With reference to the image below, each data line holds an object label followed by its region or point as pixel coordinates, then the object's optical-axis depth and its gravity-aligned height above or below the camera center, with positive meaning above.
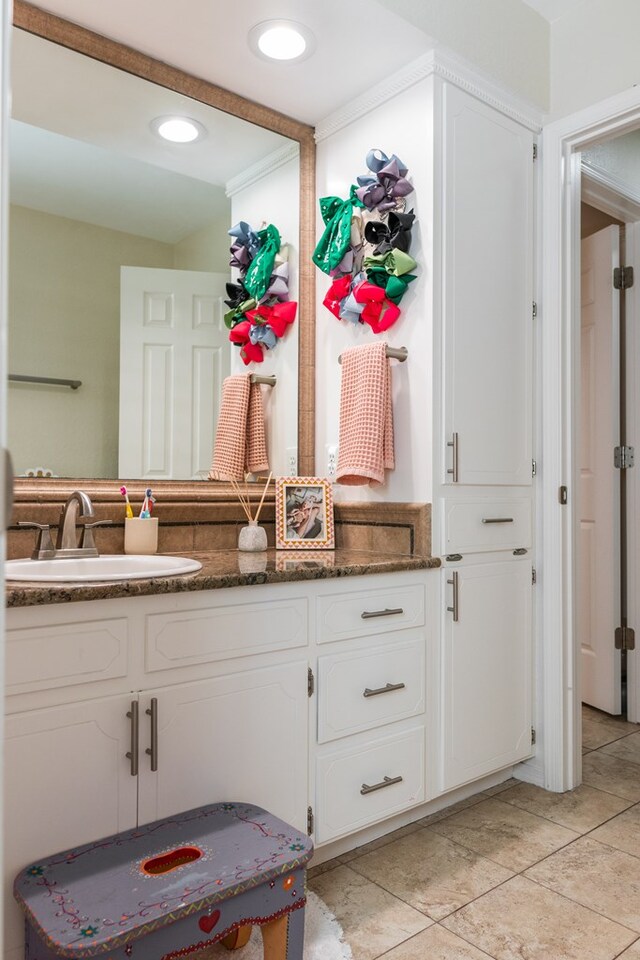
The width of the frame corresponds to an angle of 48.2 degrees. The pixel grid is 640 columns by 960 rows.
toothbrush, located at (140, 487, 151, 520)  2.06 -0.06
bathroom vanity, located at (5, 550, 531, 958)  1.35 -0.48
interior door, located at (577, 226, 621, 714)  3.20 +0.05
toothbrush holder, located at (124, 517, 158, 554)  2.03 -0.14
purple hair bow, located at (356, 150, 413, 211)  2.22 +0.96
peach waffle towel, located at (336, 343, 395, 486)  2.18 +0.21
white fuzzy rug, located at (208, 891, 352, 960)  1.54 -1.01
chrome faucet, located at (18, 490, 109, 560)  1.77 -0.12
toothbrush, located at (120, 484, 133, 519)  2.04 -0.06
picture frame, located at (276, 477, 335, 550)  2.34 -0.09
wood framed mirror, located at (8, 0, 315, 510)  2.00 +1.17
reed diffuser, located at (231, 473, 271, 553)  2.23 -0.16
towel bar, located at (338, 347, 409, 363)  2.21 +0.42
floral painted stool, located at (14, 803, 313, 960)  1.17 -0.71
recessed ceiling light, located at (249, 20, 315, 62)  2.07 +1.33
